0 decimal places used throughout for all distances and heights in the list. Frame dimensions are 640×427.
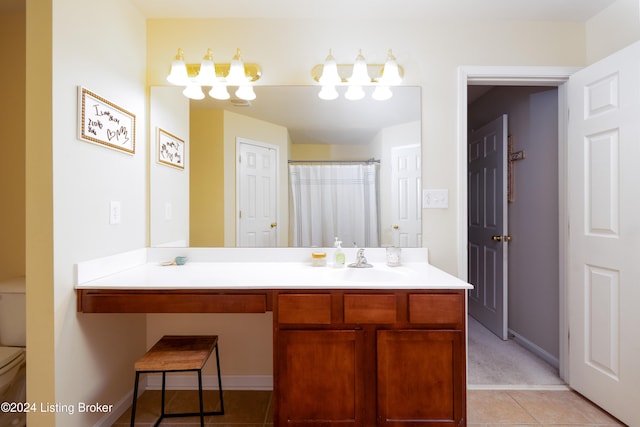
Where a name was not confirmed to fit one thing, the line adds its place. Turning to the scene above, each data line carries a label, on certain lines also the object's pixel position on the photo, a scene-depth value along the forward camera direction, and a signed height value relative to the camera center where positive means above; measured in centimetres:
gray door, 273 -13
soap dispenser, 190 -29
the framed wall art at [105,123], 145 +47
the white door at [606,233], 160 -12
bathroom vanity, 141 -64
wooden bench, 141 -69
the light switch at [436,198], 199 +9
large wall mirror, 200 +28
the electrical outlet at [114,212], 165 +1
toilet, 147 -68
